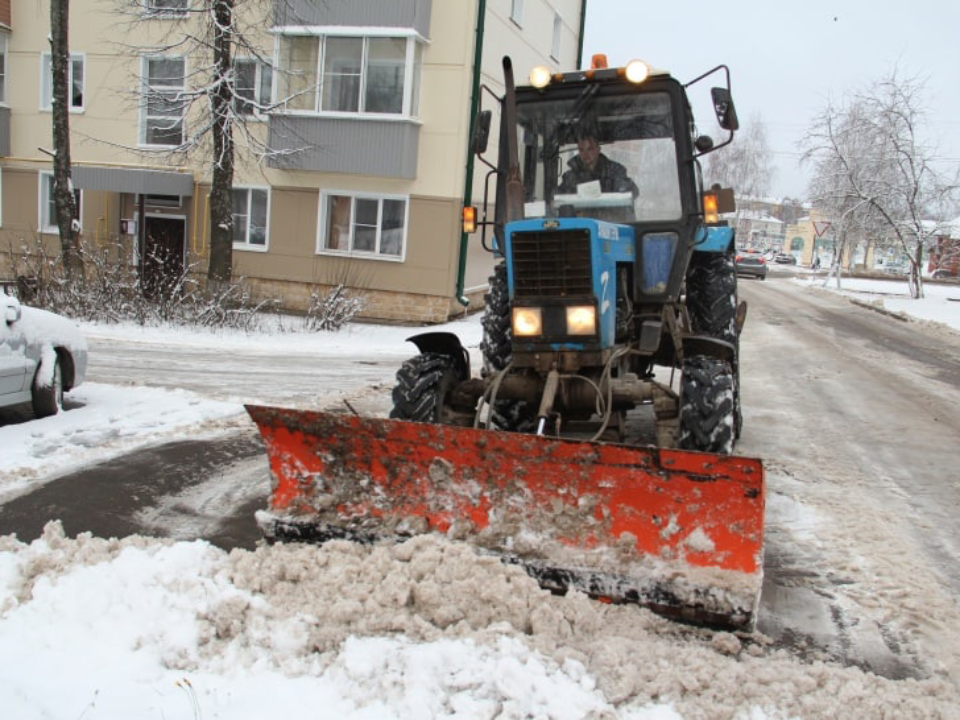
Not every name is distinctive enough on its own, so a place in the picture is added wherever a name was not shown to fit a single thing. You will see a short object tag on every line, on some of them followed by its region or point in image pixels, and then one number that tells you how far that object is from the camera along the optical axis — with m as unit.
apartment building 16.86
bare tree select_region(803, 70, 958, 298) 30.48
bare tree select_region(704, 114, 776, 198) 69.38
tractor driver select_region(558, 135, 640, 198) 5.83
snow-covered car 6.74
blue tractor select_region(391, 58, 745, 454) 5.00
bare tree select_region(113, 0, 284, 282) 14.86
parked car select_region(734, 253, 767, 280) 41.38
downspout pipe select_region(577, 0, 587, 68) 25.66
